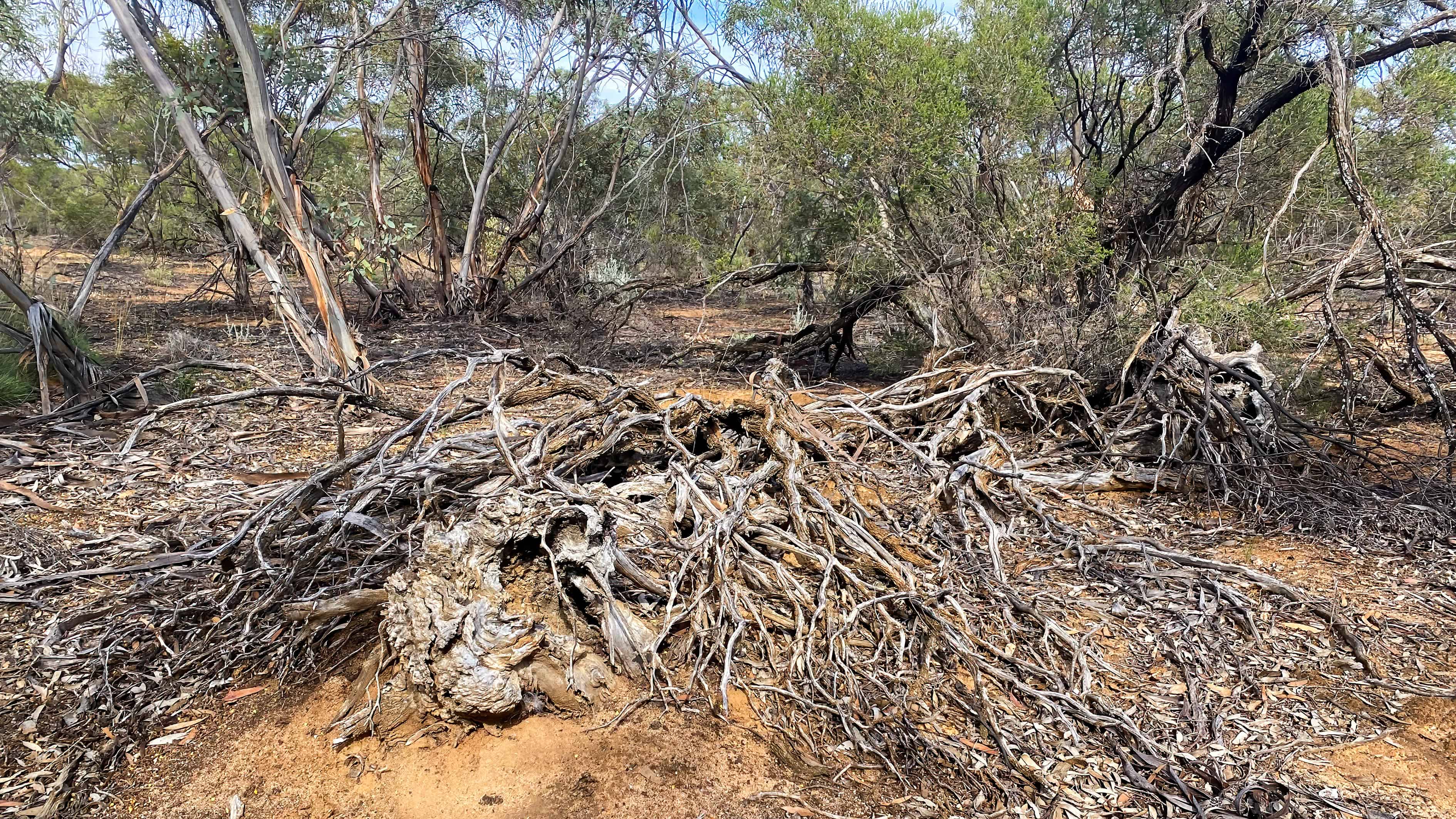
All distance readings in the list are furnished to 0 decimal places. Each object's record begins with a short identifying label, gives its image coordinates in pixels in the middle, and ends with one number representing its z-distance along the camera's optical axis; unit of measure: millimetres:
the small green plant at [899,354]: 8953
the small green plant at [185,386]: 6625
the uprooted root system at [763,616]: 2477
